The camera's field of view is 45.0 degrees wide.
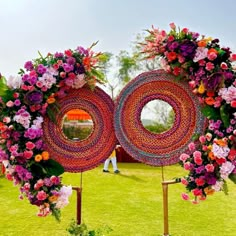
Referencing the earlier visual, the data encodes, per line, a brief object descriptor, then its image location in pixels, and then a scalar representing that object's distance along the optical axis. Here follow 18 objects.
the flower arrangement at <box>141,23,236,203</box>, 1.73
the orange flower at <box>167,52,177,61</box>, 1.83
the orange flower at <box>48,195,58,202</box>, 1.81
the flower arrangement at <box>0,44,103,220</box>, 1.82
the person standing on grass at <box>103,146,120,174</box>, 5.99
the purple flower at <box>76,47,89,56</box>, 1.95
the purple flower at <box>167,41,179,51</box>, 1.83
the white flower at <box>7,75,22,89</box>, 1.87
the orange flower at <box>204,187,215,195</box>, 1.78
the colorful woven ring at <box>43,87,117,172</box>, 1.95
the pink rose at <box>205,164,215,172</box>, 1.72
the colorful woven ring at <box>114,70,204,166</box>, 1.90
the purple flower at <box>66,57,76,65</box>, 1.90
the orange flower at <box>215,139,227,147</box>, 1.70
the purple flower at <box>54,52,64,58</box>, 1.94
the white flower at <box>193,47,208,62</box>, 1.80
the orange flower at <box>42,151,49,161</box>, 1.85
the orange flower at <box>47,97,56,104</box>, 1.88
